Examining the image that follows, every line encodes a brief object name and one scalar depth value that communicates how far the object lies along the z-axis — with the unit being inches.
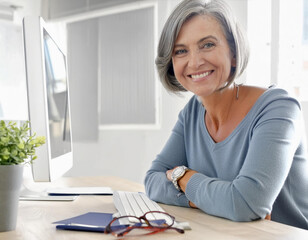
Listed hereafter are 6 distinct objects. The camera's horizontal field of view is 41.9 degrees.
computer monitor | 44.3
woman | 41.4
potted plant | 31.9
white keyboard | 40.3
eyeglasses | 32.0
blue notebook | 34.0
